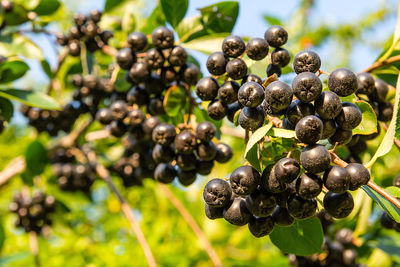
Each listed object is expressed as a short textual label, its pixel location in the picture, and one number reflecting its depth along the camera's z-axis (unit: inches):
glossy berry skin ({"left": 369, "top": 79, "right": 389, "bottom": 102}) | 17.9
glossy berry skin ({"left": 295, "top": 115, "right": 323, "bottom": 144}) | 14.9
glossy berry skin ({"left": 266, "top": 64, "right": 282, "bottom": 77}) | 16.9
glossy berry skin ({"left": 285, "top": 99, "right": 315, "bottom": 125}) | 15.3
